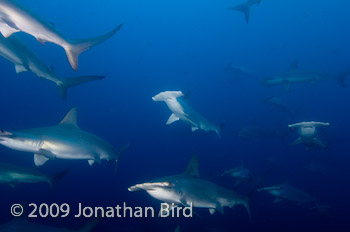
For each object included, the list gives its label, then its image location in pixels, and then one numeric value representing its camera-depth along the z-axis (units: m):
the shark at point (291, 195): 9.31
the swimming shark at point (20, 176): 5.30
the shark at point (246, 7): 10.87
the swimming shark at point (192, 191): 3.86
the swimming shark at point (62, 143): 4.52
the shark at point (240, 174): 9.60
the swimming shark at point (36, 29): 3.13
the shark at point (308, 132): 6.11
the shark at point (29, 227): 4.45
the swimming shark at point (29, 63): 4.93
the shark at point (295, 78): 12.01
